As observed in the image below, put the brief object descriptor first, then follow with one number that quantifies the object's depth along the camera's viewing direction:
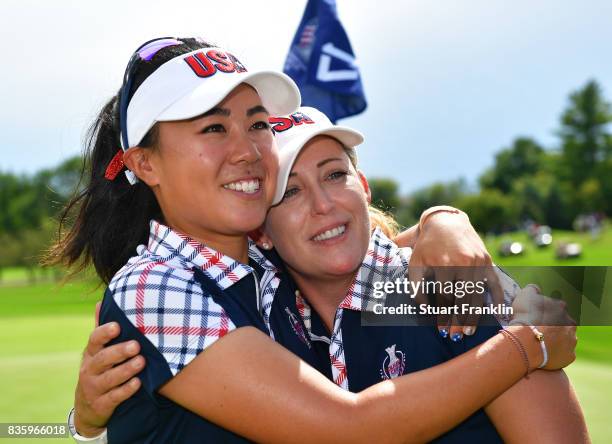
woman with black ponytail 2.40
